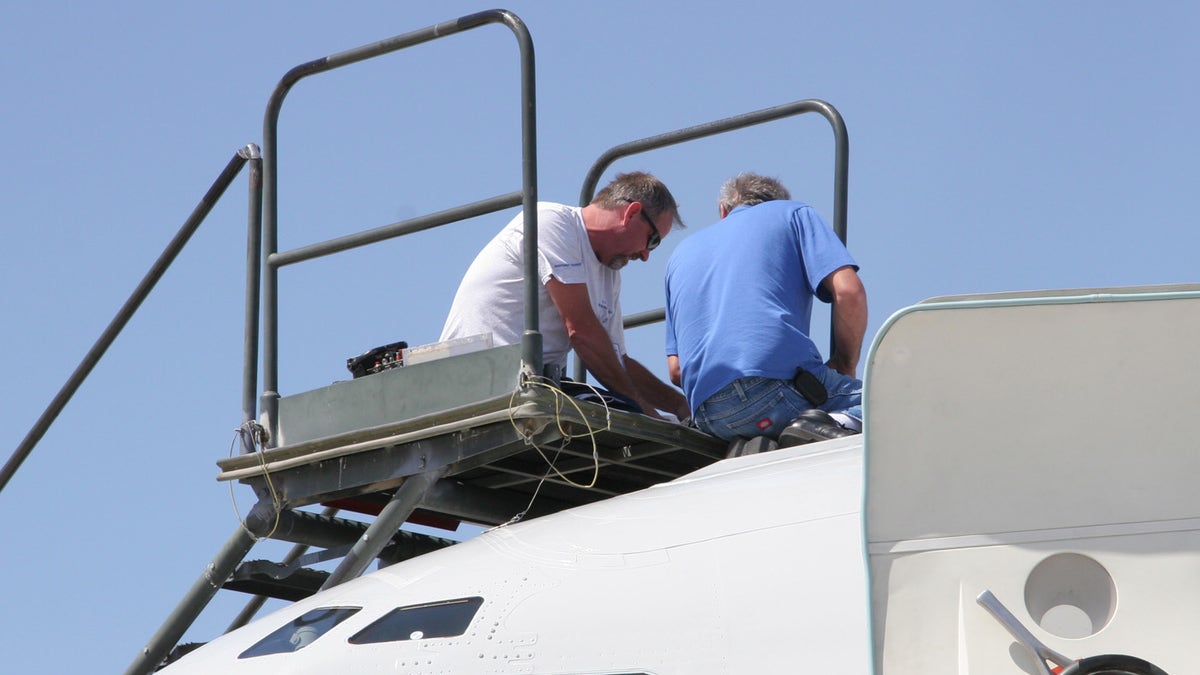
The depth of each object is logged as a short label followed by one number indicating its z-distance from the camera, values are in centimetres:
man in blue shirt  1352
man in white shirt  1359
